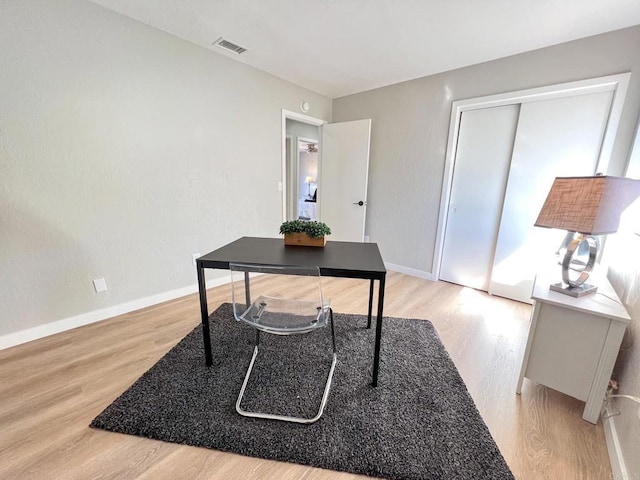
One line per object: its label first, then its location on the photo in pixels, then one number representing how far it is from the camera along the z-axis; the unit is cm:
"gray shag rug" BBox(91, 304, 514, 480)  112
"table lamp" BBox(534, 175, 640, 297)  125
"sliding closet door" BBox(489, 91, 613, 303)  219
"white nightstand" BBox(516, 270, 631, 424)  124
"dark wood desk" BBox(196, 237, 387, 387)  135
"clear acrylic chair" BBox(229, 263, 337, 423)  130
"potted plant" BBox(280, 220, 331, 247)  169
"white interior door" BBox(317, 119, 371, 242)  348
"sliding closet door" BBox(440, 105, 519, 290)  266
